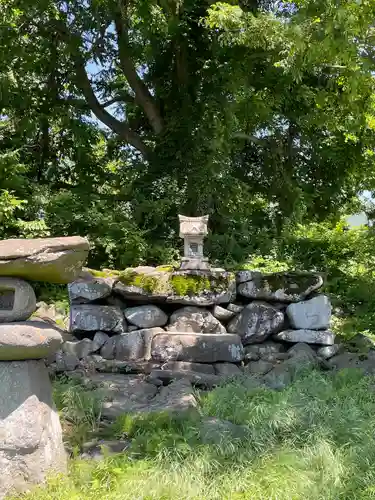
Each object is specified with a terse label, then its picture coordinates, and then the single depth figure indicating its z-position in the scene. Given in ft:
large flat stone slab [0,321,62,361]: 10.54
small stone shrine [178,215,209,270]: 26.13
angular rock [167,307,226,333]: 24.91
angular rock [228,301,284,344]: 25.44
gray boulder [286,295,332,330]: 25.66
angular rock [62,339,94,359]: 23.27
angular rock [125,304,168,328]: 24.89
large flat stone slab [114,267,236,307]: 24.90
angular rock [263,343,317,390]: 19.37
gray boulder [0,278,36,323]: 11.15
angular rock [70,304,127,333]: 24.47
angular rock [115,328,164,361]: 23.90
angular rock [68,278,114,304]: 24.53
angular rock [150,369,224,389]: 19.76
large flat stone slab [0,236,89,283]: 10.61
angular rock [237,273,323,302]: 25.80
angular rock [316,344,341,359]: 24.94
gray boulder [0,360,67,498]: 10.53
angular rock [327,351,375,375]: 23.06
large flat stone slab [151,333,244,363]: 23.26
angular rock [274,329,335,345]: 25.31
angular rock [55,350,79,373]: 21.12
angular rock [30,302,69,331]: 28.68
